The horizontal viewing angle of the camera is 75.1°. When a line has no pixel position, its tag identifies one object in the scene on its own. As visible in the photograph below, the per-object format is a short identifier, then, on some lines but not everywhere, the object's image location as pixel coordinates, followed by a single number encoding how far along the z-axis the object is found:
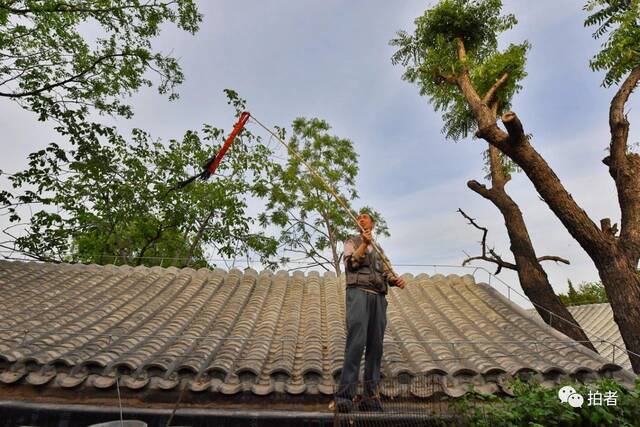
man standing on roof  3.78
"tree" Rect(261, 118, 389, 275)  18.16
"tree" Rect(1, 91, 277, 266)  12.57
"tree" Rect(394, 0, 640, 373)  5.82
